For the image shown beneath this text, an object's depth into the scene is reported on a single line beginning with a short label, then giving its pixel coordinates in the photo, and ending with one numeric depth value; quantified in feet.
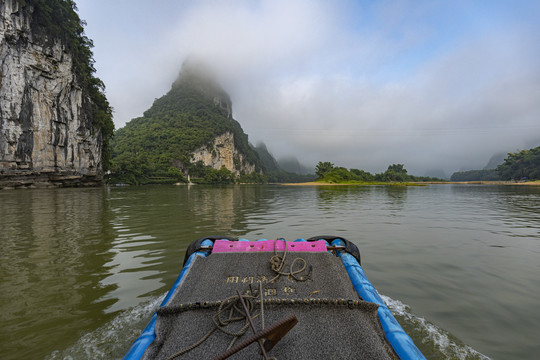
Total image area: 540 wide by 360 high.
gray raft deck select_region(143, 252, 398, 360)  5.38
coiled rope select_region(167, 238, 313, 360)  5.71
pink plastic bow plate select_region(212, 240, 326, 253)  10.36
